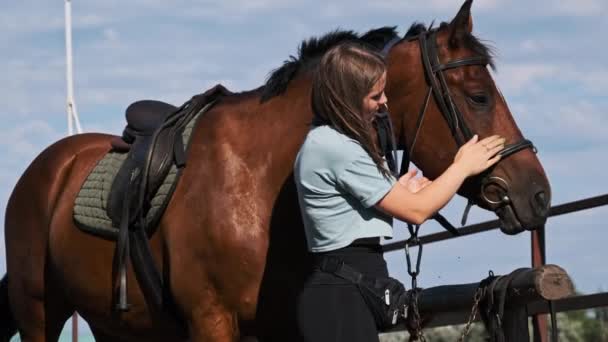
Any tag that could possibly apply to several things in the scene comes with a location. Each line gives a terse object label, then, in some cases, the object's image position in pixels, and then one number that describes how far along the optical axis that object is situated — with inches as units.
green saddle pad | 376.2
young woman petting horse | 241.4
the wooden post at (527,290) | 235.4
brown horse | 325.3
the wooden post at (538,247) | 493.7
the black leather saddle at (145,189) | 355.3
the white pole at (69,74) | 897.0
